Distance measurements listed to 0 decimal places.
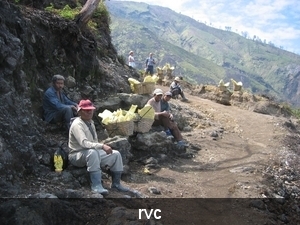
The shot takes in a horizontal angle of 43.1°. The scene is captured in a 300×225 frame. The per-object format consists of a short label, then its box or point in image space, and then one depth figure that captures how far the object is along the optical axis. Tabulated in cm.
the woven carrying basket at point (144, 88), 1103
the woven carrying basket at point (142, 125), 873
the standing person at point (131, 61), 1896
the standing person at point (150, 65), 2064
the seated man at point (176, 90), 1808
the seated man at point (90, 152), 580
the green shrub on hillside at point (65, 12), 1093
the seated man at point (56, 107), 785
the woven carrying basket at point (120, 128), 818
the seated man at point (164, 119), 954
